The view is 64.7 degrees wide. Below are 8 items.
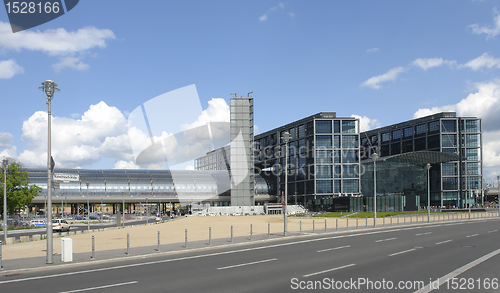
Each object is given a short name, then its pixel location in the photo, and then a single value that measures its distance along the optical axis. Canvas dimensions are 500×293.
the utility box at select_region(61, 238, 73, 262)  18.72
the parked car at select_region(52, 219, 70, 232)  54.01
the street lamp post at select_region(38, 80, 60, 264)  18.89
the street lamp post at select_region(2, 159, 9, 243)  36.67
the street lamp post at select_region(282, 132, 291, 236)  30.38
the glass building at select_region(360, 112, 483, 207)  126.50
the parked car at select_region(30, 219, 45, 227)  66.43
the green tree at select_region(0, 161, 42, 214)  53.49
